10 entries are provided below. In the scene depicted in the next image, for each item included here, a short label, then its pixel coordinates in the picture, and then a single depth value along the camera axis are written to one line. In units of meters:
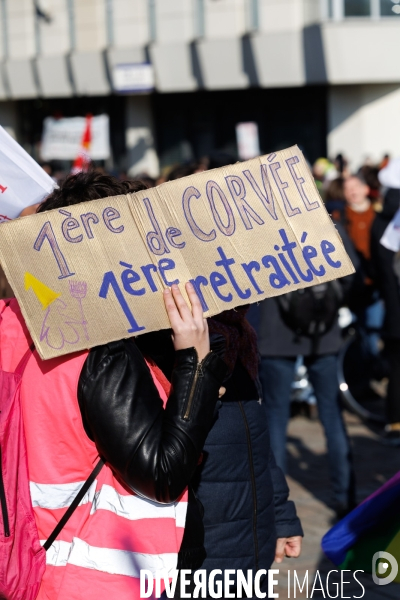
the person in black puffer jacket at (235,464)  2.55
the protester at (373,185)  11.01
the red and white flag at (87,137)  13.81
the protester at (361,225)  8.00
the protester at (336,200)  8.45
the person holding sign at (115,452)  2.12
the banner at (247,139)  16.67
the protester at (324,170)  15.53
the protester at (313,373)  5.38
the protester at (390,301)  6.84
